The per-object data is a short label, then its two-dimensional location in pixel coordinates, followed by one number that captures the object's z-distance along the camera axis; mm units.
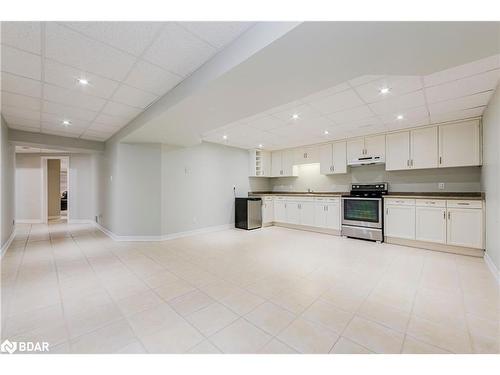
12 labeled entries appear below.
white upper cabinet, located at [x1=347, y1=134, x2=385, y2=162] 4859
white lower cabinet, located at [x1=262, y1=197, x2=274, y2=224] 6579
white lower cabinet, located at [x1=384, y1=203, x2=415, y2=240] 4234
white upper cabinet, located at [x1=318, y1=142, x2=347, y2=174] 5484
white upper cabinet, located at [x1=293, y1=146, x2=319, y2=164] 6082
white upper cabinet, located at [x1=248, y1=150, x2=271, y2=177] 6891
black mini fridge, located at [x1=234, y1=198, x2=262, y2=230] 6047
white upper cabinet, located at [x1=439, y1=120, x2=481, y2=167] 3793
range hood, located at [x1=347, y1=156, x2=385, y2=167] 4859
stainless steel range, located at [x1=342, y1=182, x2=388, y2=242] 4633
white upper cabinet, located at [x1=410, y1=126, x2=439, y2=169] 4191
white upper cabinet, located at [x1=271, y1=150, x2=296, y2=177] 6699
